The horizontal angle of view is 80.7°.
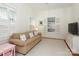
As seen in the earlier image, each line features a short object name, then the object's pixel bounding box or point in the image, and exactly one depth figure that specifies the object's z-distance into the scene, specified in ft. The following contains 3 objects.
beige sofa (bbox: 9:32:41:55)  4.23
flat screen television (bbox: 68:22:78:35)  5.33
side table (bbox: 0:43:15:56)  3.11
